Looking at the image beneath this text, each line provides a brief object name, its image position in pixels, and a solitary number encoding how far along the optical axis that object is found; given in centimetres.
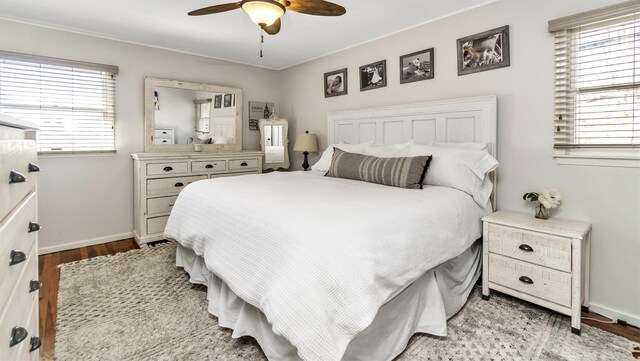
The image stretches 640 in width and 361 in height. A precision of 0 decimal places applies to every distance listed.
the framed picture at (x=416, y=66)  313
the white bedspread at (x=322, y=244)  125
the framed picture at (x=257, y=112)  482
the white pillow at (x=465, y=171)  239
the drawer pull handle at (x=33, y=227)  110
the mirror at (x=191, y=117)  388
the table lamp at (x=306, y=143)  429
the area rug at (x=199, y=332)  172
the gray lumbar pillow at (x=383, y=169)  247
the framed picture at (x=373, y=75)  356
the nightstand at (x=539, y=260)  192
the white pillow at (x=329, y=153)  337
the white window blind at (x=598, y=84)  203
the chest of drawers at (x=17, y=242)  76
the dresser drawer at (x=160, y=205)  362
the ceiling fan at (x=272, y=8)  201
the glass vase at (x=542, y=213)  228
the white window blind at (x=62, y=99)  309
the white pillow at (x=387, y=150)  291
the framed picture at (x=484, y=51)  259
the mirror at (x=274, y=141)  473
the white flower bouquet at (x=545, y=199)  220
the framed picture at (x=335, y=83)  403
